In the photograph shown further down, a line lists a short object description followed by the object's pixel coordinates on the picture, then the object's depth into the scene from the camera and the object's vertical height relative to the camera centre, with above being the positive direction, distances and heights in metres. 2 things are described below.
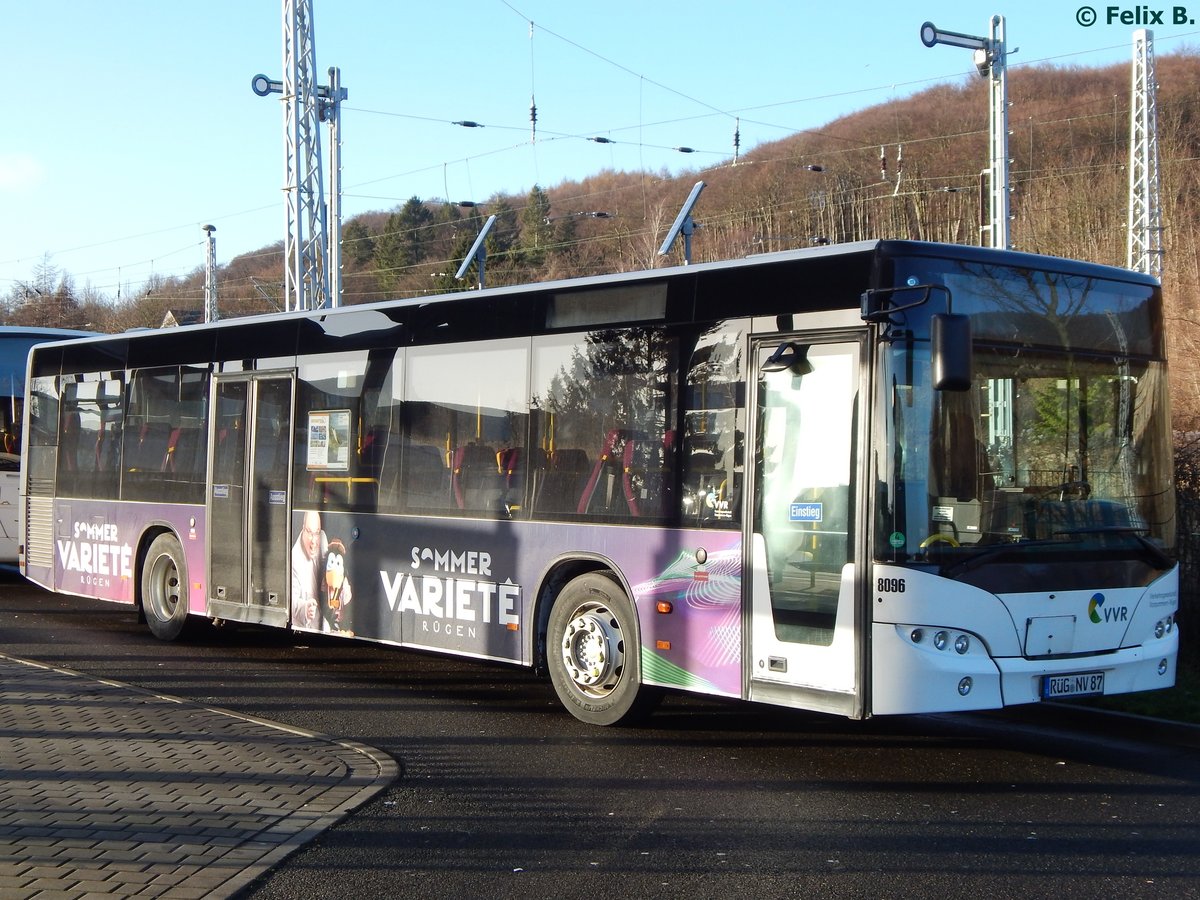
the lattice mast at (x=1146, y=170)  28.38 +6.37
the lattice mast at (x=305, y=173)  20.09 +4.32
